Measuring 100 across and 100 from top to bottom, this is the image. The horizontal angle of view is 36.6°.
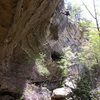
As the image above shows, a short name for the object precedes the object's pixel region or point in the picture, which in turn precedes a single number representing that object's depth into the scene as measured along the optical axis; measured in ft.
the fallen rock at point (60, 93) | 24.84
